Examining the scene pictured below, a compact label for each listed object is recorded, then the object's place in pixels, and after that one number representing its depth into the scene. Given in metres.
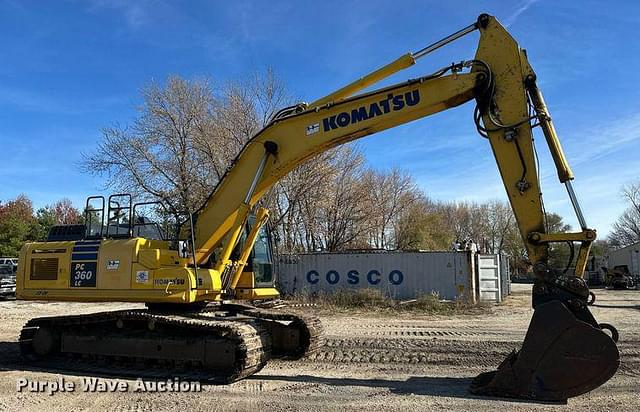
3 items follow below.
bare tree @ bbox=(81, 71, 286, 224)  26.81
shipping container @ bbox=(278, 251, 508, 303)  21.17
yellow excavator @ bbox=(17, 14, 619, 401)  6.69
